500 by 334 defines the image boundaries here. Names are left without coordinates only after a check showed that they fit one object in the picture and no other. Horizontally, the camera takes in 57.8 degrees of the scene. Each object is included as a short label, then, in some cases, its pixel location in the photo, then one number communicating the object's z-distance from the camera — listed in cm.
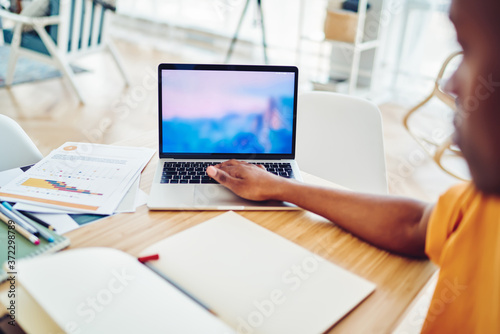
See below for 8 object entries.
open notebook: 60
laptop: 115
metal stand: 374
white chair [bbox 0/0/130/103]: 343
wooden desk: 70
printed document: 94
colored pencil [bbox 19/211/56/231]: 85
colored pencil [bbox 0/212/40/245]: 79
